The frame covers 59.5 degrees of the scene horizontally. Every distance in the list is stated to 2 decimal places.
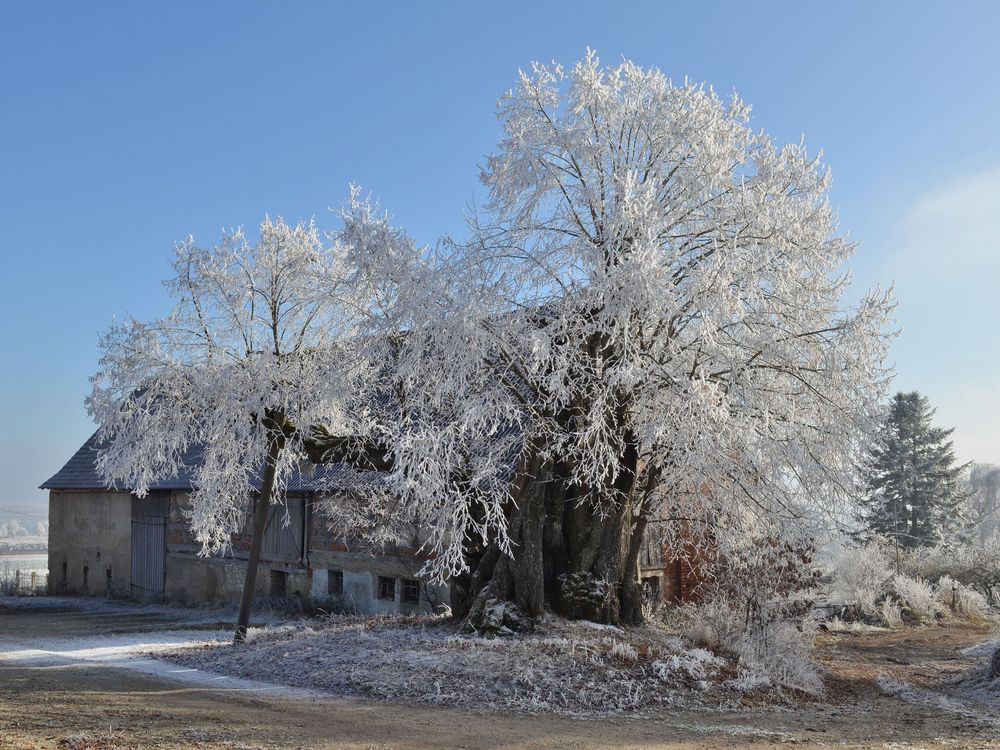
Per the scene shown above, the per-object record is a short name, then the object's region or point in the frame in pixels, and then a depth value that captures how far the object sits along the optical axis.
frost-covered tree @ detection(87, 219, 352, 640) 14.34
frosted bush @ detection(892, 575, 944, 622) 22.14
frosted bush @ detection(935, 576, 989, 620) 22.94
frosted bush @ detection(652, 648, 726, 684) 11.16
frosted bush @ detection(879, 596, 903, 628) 21.34
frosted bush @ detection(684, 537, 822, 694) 12.49
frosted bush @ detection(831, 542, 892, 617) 22.55
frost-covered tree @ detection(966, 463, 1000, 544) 74.12
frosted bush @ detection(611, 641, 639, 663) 11.56
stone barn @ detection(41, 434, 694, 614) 20.73
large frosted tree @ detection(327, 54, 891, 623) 11.91
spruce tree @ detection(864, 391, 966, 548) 35.97
